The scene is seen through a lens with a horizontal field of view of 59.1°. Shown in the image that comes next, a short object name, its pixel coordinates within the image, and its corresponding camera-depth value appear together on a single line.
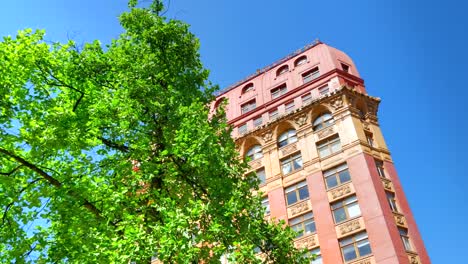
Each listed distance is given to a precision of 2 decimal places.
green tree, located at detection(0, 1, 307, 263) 10.95
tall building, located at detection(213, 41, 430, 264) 27.95
